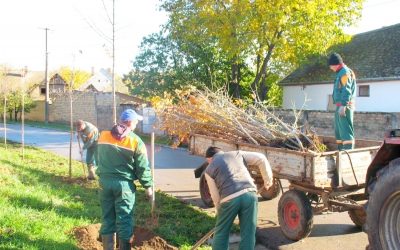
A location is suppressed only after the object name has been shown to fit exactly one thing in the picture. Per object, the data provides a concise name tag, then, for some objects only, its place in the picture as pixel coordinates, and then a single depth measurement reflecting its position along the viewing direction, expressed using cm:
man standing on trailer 709
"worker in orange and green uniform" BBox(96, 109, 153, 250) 539
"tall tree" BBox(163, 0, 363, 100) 2003
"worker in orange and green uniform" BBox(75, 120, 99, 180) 1085
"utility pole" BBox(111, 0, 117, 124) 1057
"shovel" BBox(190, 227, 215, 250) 504
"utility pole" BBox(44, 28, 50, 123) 4297
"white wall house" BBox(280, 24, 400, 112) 1992
